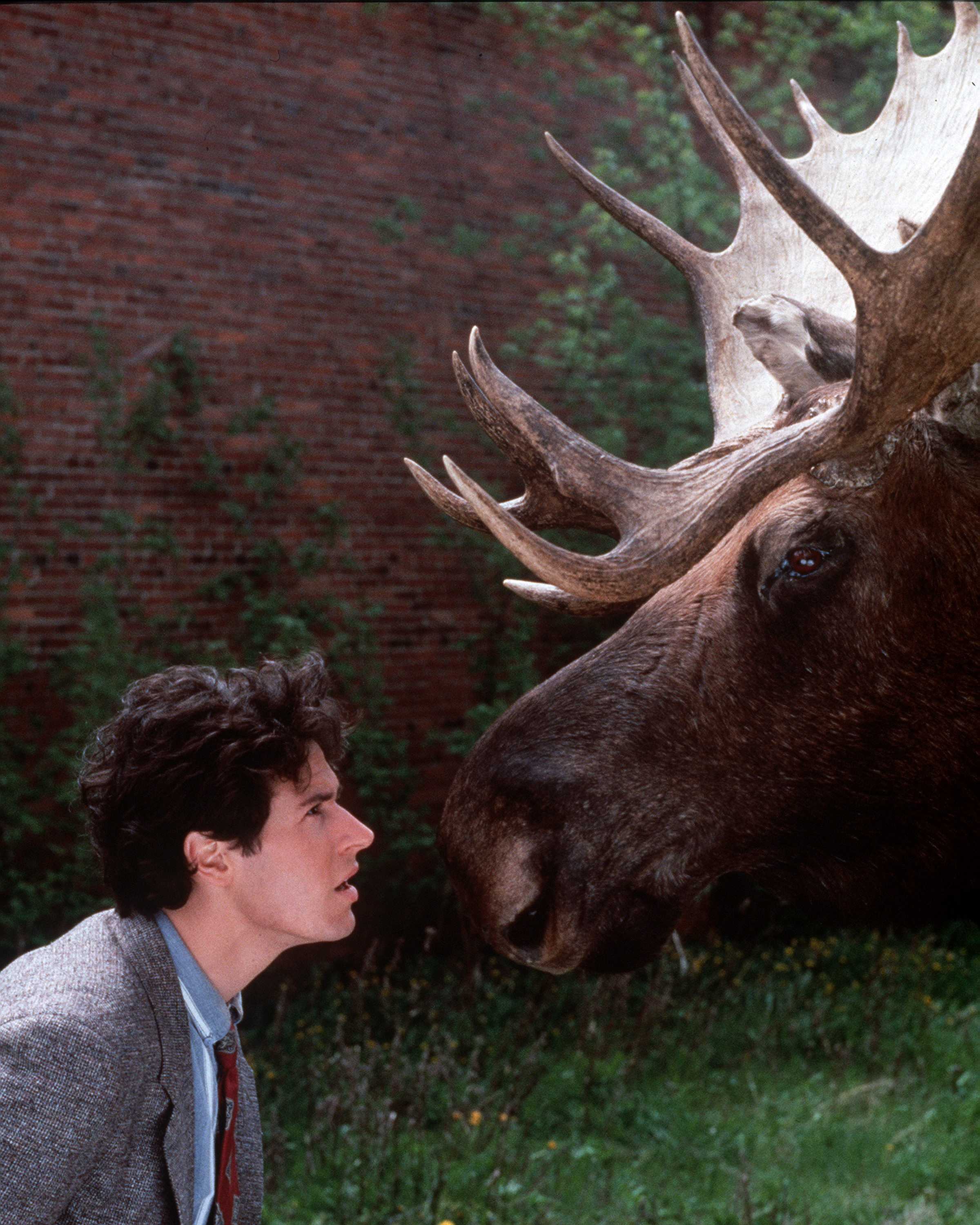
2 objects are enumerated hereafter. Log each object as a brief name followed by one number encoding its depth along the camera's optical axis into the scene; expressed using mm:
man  1257
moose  1556
